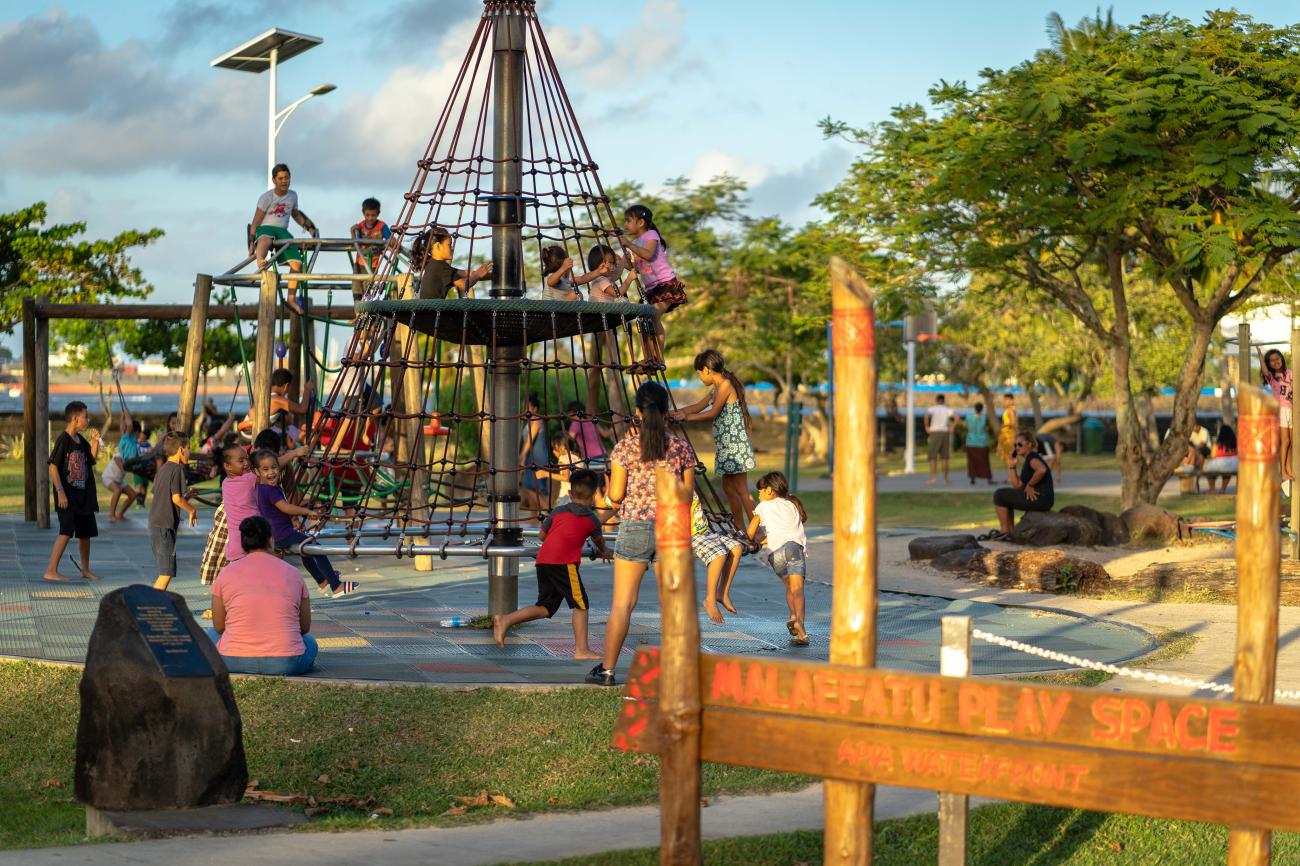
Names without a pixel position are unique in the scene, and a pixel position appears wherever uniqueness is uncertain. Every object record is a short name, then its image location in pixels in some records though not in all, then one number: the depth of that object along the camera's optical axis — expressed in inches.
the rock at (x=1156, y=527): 690.8
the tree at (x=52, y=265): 1348.4
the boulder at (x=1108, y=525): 681.6
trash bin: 1833.2
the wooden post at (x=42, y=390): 784.4
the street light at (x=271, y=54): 987.3
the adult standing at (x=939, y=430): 1263.5
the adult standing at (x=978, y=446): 1192.2
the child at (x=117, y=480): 799.1
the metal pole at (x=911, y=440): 1360.7
